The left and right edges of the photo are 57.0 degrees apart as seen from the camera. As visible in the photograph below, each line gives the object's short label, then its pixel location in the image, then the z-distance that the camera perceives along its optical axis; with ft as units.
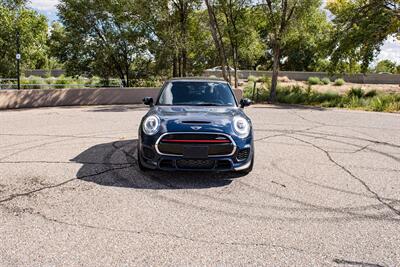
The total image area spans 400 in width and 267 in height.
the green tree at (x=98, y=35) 85.56
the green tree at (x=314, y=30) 70.69
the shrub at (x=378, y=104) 60.26
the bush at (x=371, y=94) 70.77
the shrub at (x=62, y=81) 100.53
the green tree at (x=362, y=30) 64.08
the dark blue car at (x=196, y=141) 17.56
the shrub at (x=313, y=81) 124.47
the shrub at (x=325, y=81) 129.74
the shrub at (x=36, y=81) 95.14
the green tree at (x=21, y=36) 88.79
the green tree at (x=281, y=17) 68.18
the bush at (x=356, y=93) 71.54
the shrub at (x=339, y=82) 119.96
